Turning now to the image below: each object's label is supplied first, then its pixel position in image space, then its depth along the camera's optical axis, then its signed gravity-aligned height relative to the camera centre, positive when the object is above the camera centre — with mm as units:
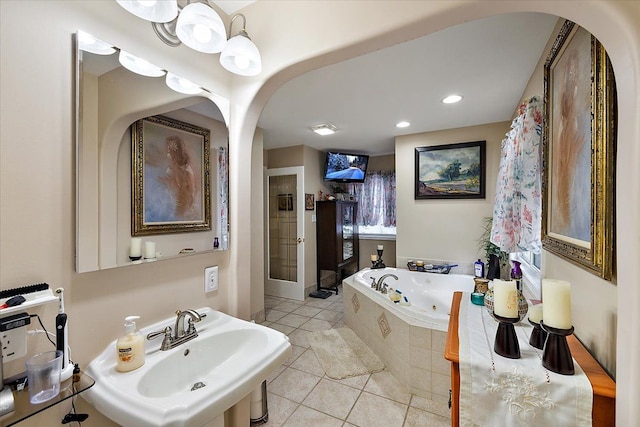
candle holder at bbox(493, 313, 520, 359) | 1037 -508
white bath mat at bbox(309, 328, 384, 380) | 2371 -1387
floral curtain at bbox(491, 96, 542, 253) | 1683 +163
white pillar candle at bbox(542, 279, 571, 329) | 934 -328
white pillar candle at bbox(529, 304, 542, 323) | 1198 -466
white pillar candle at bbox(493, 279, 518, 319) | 1073 -357
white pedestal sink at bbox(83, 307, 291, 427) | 797 -589
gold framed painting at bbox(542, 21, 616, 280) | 895 +244
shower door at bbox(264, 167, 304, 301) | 4207 -326
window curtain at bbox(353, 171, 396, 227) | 5031 +238
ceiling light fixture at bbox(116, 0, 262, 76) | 964 +724
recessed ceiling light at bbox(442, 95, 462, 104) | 2474 +1061
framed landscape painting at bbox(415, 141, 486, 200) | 3342 +526
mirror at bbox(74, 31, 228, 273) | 941 +237
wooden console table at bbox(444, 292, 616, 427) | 848 -567
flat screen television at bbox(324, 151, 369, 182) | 4516 +773
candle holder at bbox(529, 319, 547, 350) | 1116 -532
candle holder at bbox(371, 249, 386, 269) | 3819 -749
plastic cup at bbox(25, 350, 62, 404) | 759 -470
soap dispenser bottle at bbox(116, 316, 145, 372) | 979 -503
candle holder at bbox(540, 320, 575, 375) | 920 -499
